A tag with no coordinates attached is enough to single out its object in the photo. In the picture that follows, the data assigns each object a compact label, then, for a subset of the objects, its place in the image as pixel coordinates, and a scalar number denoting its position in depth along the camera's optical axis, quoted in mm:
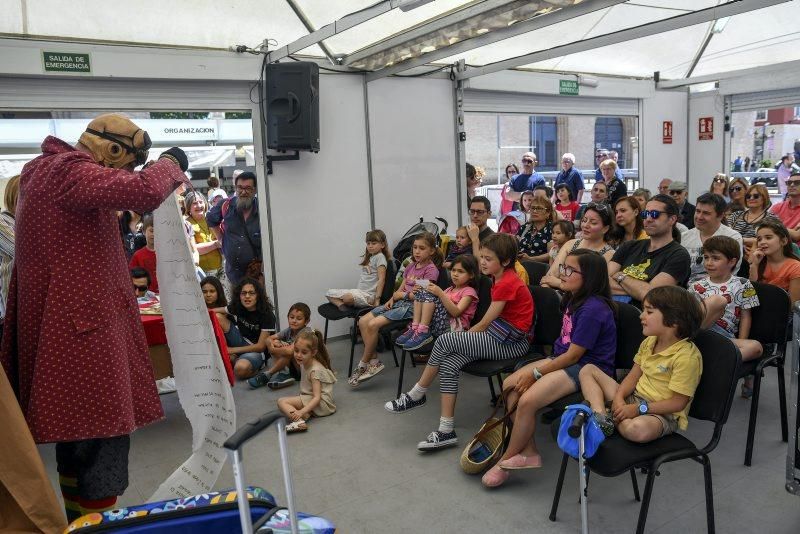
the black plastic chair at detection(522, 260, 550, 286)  4623
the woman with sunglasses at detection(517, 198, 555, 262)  5324
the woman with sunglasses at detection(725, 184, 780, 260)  5145
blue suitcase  1535
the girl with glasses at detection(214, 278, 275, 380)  4728
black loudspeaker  5184
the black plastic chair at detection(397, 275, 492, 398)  3986
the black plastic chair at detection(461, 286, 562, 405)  3463
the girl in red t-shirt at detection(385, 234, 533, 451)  3514
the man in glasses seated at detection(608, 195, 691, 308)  3447
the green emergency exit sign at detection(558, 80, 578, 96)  7141
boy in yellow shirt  2482
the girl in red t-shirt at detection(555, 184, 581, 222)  6473
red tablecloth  3715
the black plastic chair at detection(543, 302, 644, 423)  2955
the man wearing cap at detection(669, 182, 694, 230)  6238
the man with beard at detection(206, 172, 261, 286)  5637
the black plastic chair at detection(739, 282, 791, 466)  3260
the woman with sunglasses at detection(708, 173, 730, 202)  6719
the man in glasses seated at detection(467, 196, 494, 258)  5381
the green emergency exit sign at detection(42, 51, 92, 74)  4508
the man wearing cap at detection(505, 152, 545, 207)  7574
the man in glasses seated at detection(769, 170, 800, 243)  5457
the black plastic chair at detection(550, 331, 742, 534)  2346
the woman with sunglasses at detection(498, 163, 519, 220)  7824
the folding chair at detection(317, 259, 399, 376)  5047
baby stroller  5895
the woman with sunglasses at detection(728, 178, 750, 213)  6039
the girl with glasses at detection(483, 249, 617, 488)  2959
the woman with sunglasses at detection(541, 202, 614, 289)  4141
